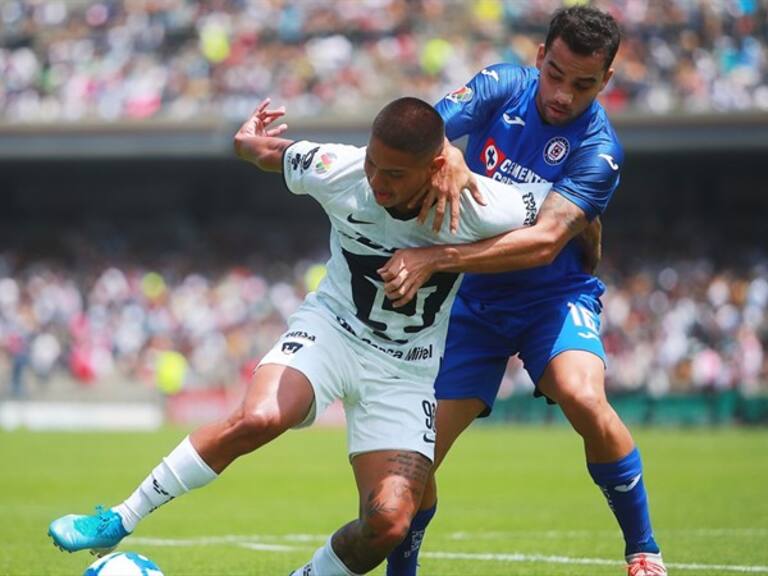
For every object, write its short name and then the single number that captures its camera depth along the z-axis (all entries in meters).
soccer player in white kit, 11.18
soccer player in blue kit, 12.84
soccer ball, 11.07
